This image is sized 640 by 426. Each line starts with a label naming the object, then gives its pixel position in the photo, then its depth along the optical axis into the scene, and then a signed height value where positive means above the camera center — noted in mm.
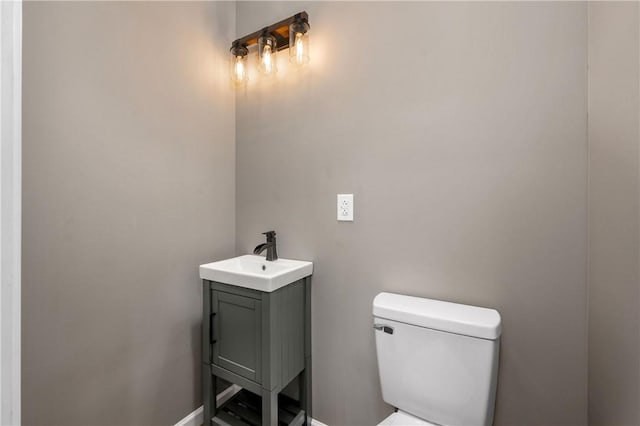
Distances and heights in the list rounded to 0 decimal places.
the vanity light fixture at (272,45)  1302 +835
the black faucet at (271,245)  1388 -162
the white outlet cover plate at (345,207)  1251 +26
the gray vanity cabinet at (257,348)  1104 -577
